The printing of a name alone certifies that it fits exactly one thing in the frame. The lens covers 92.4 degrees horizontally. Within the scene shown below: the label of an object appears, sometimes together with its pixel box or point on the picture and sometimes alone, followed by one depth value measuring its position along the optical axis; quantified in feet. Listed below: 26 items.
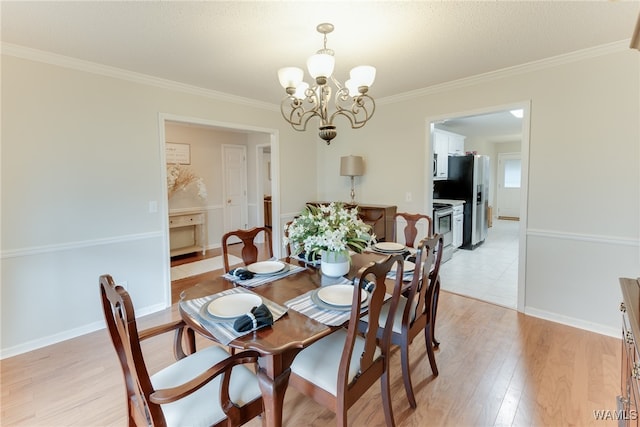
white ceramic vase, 6.40
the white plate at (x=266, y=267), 6.77
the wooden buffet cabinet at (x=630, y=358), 3.49
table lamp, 13.64
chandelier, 6.21
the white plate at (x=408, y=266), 6.70
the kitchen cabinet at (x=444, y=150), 17.56
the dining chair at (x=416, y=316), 5.74
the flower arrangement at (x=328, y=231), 6.07
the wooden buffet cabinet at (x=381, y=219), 12.87
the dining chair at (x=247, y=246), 7.56
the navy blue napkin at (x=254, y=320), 4.29
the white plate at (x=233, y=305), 4.75
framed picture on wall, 17.62
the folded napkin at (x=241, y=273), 6.38
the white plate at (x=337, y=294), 5.16
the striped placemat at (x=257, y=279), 6.17
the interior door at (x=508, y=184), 30.19
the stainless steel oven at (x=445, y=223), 15.53
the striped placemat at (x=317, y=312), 4.62
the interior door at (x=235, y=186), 20.33
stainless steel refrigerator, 18.40
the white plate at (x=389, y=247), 8.53
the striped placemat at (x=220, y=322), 4.23
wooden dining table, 4.03
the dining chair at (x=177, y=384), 3.49
